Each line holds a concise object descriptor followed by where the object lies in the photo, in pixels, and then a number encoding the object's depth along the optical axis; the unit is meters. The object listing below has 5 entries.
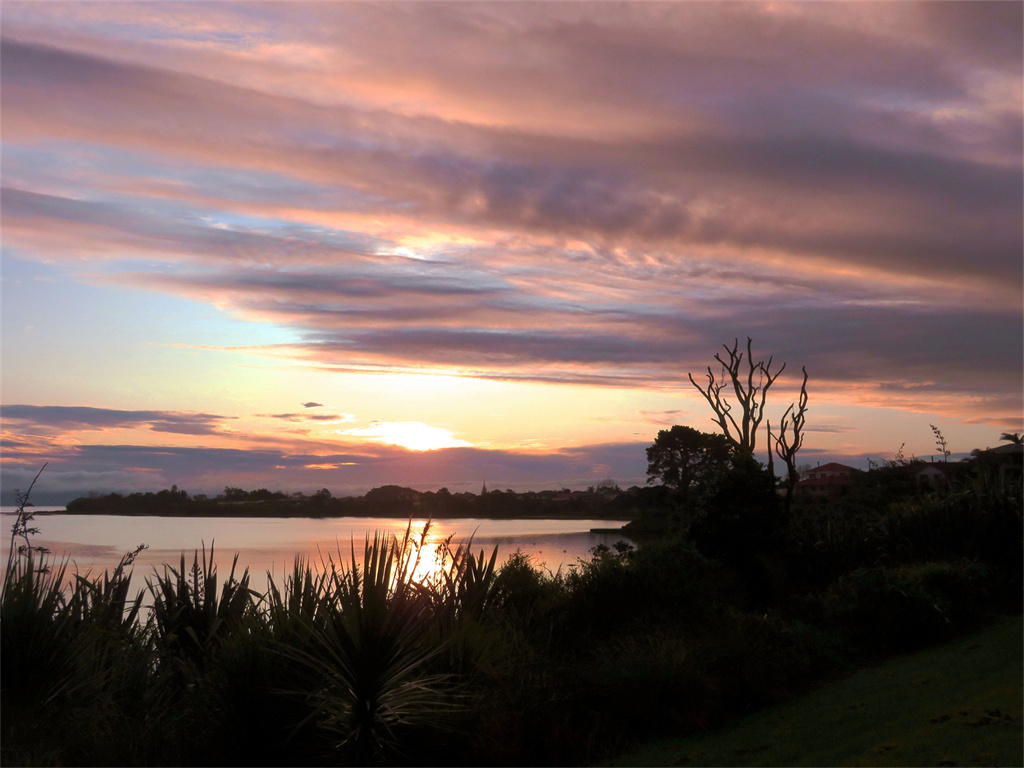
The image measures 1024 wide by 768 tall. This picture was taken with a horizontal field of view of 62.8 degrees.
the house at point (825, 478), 56.08
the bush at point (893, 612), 12.17
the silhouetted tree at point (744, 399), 20.77
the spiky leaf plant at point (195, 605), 9.83
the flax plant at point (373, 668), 7.30
